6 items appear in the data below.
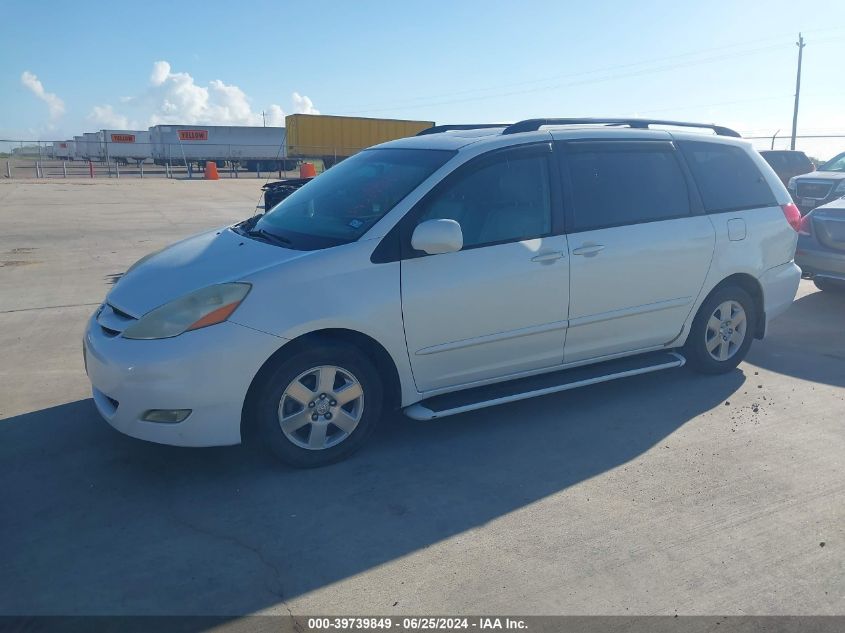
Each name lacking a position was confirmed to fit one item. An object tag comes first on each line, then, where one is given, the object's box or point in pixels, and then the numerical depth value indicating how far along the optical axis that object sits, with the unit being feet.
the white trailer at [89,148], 179.93
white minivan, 12.81
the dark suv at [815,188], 46.60
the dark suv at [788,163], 68.44
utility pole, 121.15
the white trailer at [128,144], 168.86
